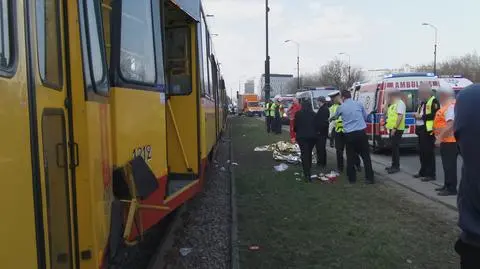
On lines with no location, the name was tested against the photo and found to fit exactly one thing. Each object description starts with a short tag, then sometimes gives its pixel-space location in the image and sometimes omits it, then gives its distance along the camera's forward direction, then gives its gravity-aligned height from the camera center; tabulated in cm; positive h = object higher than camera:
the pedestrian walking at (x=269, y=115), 2681 -141
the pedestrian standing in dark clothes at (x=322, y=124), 1245 -89
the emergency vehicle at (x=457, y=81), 1662 +3
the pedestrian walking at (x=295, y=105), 1476 -53
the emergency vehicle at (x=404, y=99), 1495 -49
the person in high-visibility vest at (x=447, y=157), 868 -118
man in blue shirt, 1022 -96
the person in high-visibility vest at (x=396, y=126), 1168 -90
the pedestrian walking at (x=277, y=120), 2567 -160
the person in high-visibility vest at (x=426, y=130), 995 -89
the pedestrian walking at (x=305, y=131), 1077 -92
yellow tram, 229 -23
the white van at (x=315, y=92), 2601 -34
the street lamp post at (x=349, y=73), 8309 +163
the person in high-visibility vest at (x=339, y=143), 1202 -128
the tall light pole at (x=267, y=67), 3303 +110
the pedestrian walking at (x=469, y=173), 251 -42
